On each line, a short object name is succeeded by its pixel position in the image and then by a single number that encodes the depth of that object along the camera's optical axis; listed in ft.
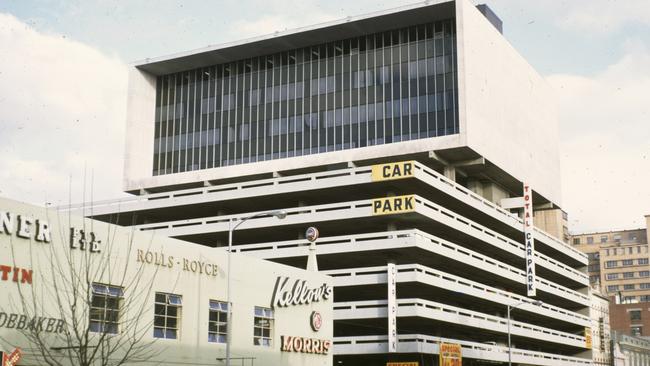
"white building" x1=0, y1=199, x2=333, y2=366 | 122.42
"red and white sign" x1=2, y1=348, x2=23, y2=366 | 118.62
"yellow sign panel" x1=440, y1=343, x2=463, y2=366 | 254.27
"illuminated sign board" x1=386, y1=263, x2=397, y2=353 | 247.70
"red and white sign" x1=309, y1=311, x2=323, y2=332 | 185.78
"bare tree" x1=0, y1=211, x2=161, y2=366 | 122.93
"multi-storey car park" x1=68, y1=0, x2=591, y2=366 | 264.52
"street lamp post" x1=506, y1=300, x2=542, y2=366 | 285.39
